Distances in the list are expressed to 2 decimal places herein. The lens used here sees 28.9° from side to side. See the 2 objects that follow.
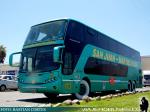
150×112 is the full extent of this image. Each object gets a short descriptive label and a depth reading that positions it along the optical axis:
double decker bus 13.57
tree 59.12
